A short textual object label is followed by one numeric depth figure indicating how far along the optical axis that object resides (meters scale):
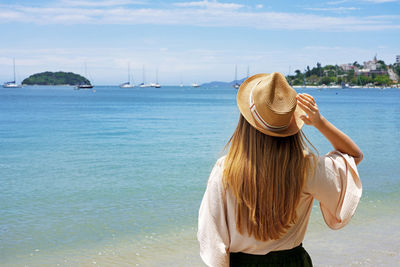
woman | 1.75
